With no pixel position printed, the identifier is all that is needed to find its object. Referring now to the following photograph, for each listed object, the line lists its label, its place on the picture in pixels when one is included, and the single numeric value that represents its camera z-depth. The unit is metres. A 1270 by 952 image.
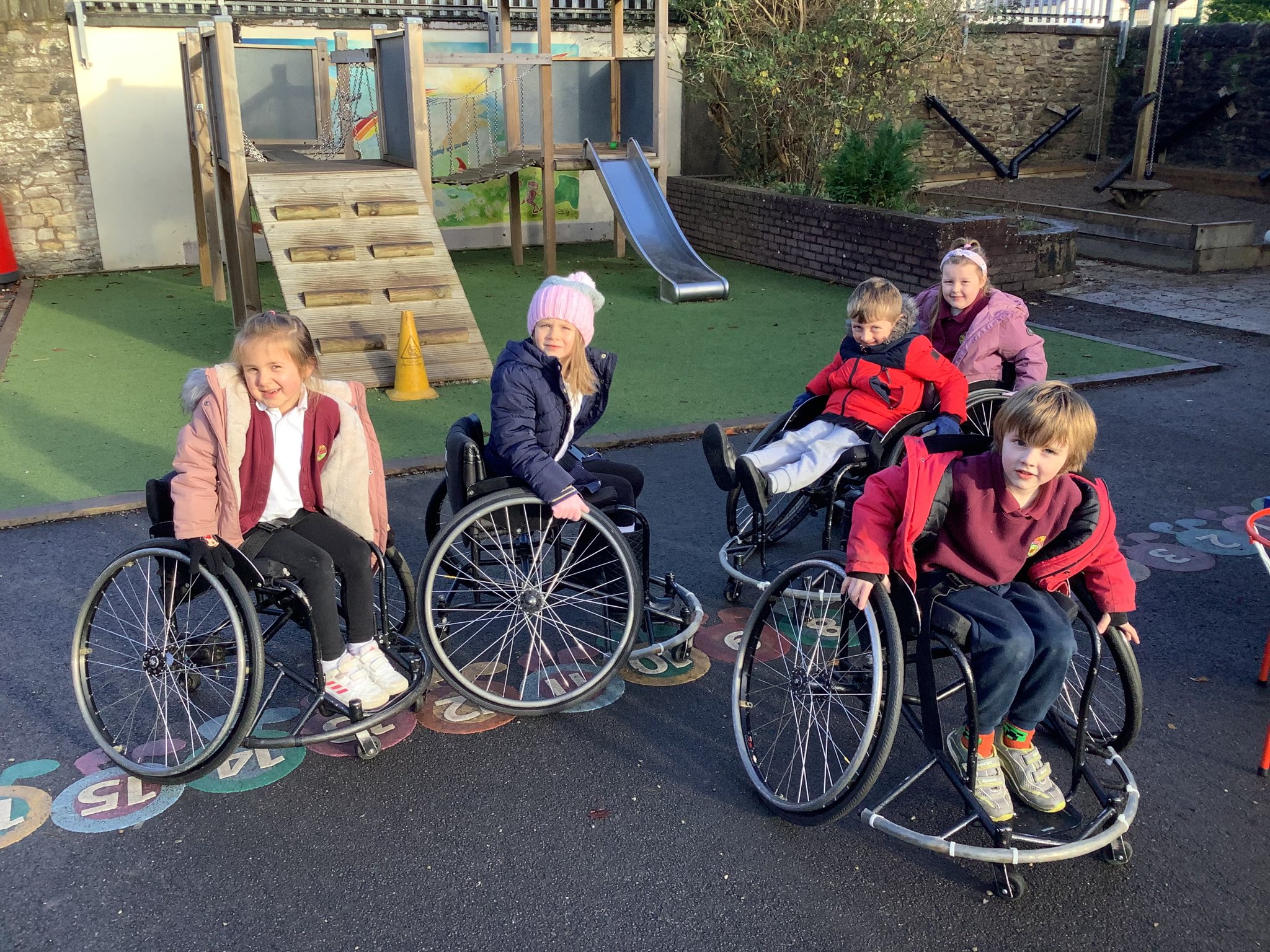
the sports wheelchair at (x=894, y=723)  2.72
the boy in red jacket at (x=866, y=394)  4.35
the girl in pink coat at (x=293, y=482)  3.17
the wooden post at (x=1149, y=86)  14.24
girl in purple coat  4.91
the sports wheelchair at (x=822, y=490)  4.35
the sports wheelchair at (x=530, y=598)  3.44
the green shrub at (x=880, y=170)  11.32
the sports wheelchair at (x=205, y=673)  3.05
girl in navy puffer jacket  3.63
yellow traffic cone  7.35
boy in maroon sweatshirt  2.79
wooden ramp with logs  7.64
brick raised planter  10.39
